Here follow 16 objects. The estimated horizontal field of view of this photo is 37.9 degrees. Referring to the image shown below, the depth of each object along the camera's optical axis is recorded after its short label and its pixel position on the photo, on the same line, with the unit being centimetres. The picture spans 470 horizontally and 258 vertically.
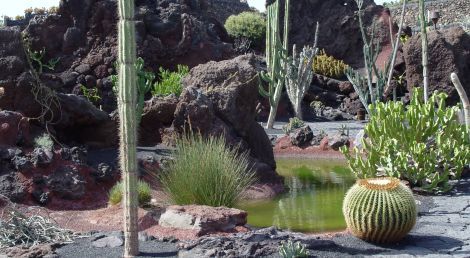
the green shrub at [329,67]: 2497
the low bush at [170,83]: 1492
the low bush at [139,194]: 770
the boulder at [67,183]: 870
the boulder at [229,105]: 1094
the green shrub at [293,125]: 1756
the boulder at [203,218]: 641
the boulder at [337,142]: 1515
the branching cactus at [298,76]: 2045
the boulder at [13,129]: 927
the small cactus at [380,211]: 590
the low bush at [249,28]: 2792
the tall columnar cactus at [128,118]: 524
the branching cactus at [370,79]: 1967
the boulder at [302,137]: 1573
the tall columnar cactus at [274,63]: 1891
